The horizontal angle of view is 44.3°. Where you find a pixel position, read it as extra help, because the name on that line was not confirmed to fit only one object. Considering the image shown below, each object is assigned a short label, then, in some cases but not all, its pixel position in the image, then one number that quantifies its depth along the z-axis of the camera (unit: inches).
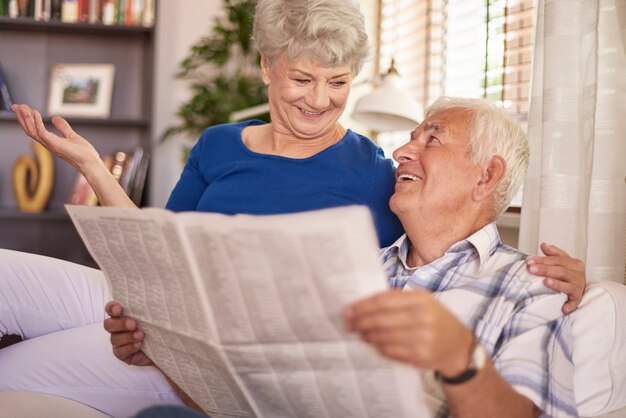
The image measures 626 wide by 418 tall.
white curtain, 62.7
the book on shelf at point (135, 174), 146.3
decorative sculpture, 146.2
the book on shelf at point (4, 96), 149.3
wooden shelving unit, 153.4
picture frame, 151.9
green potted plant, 147.1
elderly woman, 58.0
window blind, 102.0
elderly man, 28.9
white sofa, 43.9
